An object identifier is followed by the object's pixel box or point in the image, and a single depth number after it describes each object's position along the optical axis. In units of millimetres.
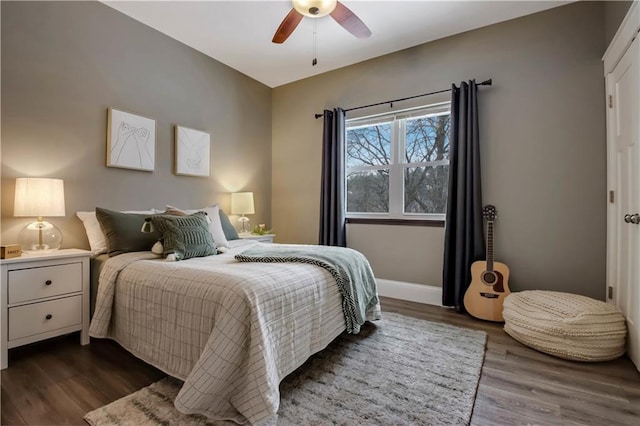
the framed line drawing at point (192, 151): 3148
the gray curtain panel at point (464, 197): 2828
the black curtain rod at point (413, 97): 2824
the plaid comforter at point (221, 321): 1305
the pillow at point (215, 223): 2558
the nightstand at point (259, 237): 3377
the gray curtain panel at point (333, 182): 3619
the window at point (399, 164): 3219
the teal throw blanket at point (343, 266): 1960
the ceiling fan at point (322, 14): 2086
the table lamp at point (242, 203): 3639
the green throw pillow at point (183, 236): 2086
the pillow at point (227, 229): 3025
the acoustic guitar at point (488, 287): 2602
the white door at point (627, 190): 1829
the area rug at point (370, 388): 1374
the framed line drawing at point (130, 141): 2611
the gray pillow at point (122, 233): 2166
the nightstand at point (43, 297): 1779
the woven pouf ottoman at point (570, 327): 1887
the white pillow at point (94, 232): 2309
